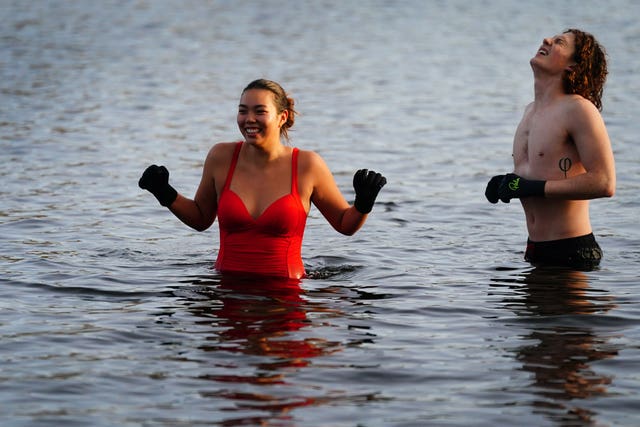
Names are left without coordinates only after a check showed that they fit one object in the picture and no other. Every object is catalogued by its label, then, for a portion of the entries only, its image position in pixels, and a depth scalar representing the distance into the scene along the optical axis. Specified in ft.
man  53.16
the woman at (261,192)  52.65
